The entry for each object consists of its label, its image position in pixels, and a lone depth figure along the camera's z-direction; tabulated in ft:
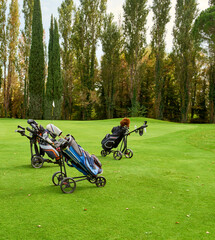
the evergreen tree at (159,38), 112.98
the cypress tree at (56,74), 115.14
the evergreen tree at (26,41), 120.47
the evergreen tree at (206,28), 79.71
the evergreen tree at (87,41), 117.50
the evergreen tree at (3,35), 115.75
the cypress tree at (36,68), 112.47
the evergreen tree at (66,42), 124.98
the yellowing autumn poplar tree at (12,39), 116.98
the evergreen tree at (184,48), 109.09
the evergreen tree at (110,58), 116.88
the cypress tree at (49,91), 114.42
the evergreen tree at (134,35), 112.68
